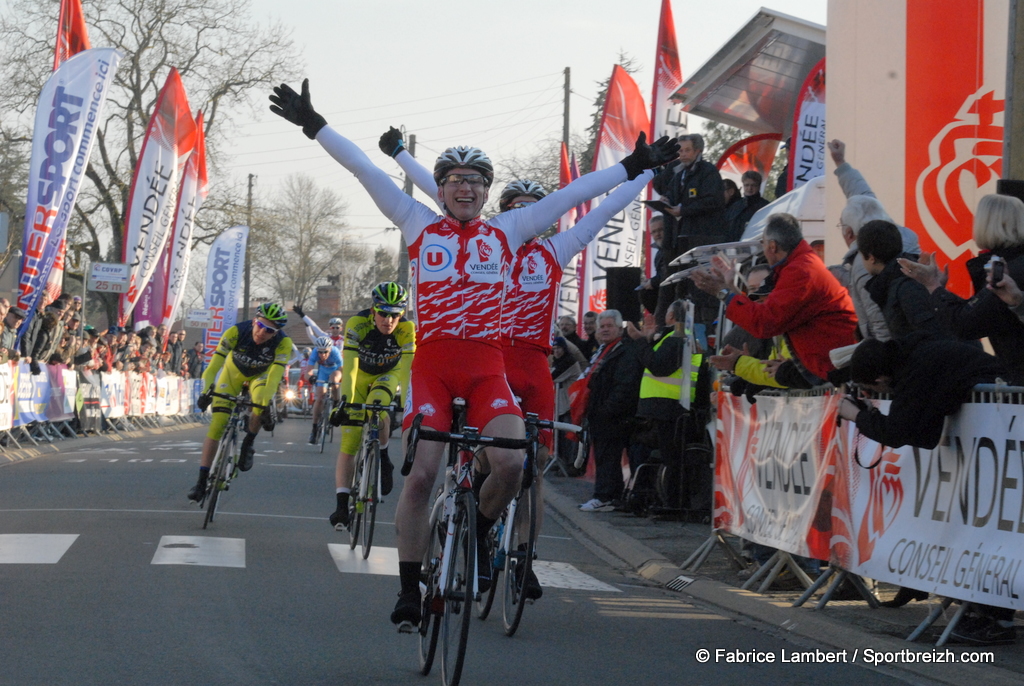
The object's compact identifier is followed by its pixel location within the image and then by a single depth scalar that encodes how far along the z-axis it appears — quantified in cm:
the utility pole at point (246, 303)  7894
